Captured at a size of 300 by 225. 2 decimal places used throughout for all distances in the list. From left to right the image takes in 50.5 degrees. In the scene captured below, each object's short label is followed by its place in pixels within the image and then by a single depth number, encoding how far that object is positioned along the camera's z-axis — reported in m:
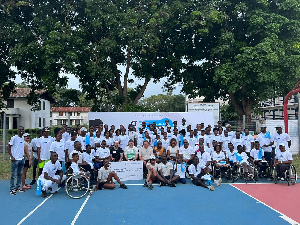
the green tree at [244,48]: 17.62
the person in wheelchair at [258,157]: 11.31
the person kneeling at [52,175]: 9.07
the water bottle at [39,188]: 9.14
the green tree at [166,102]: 61.75
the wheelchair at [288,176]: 10.48
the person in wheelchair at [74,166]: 9.60
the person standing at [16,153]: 9.28
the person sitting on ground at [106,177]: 9.91
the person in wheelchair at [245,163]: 10.87
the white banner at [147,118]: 15.74
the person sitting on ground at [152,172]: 10.40
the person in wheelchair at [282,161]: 10.49
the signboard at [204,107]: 17.75
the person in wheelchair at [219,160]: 10.92
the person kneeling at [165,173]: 10.42
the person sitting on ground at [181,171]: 10.89
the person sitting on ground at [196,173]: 10.40
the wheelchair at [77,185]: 9.05
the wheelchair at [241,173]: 10.93
